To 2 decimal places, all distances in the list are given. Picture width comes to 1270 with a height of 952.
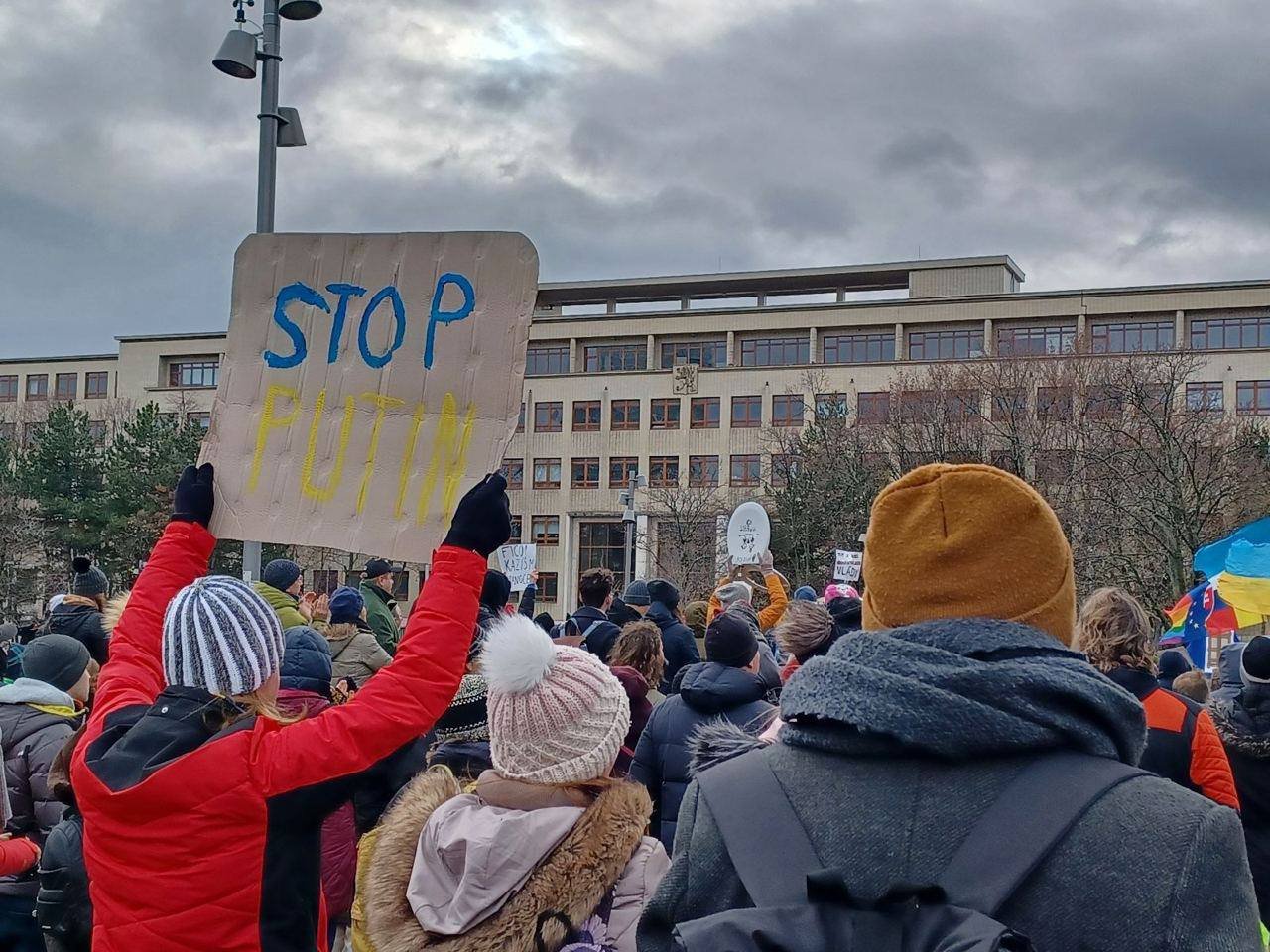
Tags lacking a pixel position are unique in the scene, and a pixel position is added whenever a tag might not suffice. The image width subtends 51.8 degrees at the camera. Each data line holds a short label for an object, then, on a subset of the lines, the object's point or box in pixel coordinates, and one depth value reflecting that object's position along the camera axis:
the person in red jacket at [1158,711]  4.71
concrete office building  59.56
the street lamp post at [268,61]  9.07
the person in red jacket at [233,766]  2.85
